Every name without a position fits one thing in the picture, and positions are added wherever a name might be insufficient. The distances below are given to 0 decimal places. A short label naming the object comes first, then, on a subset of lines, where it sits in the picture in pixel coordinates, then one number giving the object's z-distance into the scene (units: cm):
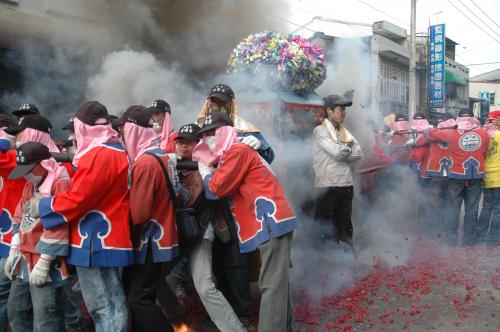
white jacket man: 513
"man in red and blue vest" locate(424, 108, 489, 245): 645
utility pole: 1631
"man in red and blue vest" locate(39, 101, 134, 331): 273
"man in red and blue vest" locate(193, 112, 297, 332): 311
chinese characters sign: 1998
